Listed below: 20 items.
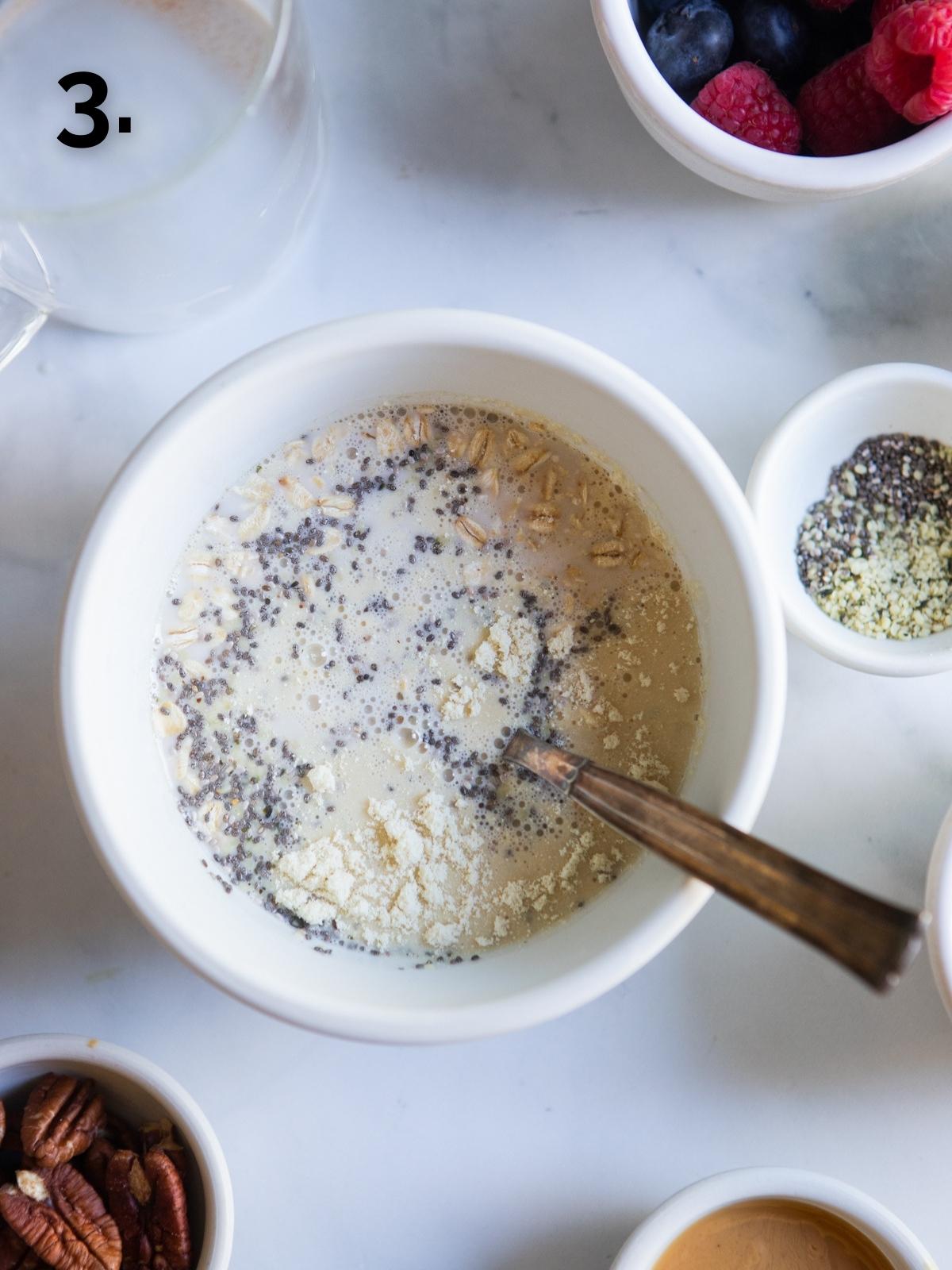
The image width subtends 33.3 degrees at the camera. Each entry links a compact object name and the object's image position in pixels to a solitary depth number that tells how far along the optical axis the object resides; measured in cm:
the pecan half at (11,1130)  31
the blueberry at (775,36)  30
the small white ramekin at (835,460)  30
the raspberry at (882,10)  30
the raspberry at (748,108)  29
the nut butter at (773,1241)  31
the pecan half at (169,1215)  30
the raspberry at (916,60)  28
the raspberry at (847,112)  30
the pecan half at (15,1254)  30
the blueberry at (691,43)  30
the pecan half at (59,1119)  30
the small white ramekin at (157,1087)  30
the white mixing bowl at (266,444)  26
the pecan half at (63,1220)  30
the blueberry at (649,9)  30
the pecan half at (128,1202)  30
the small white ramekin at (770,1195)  29
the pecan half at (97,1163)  31
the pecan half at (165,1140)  31
